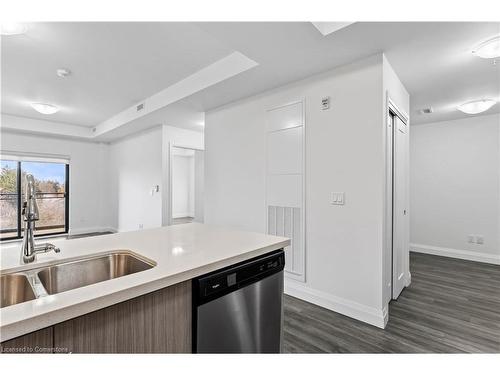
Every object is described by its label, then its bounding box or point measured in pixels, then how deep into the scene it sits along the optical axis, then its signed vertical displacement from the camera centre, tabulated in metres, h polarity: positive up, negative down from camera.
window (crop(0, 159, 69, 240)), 5.41 -0.21
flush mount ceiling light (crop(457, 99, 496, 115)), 3.14 +1.04
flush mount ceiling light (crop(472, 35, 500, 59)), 2.02 +1.14
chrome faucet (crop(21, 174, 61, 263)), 1.09 -0.14
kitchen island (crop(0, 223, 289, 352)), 0.72 -0.36
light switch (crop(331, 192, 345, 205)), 2.42 -0.10
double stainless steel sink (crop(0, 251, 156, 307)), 1.03 -0.41
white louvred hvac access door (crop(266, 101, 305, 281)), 2.75 +0.08
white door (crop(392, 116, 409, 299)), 2.68 -0.21
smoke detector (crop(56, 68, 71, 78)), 3.03 +1.39
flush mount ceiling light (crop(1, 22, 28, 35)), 2.11 +1.35
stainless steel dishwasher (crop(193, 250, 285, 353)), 1.10 -0.59
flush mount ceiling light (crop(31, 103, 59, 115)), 3.91 +1.24
